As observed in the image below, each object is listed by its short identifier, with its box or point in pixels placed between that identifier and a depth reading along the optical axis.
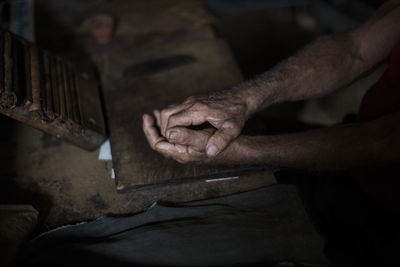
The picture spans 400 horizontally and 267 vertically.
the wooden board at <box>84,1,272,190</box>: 1.10
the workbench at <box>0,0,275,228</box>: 1.07
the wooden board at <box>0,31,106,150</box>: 0.93
